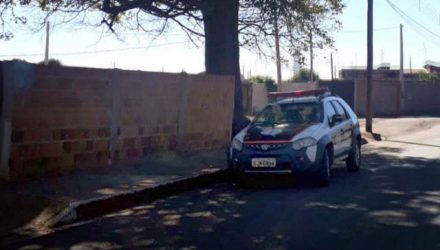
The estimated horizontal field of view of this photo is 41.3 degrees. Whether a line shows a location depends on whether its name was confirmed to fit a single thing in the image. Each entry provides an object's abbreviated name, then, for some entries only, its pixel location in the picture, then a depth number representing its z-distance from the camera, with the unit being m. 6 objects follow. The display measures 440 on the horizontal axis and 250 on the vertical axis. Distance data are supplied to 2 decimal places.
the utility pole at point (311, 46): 16.79
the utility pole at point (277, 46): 16.43
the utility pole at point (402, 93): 35.53
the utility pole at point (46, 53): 33.60
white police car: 9.88
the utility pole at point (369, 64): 22.41
